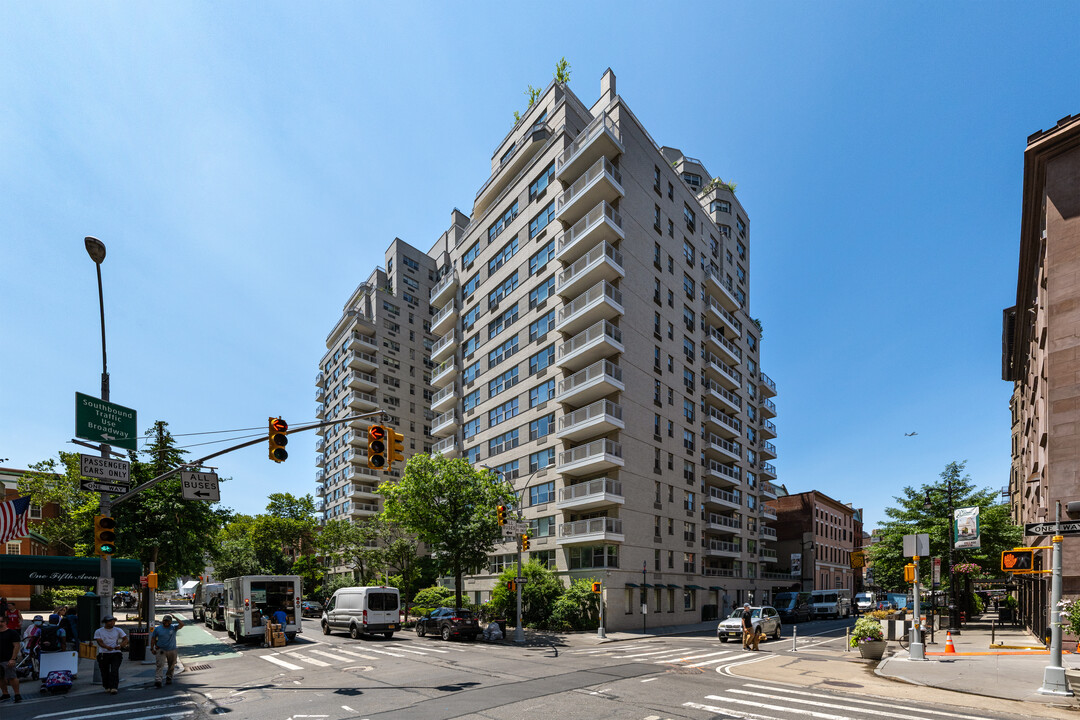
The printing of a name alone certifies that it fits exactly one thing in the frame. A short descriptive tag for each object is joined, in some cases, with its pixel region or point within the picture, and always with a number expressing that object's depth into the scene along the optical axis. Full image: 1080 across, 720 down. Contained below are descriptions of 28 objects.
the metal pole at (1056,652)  14.82
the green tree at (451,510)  33.88
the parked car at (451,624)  29.06
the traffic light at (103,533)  15.84
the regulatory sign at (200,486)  17.48
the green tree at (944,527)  42.97
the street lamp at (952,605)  33.18
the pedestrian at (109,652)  15.66
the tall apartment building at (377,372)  74.75
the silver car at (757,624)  29.05
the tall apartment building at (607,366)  40.62
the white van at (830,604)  52.72
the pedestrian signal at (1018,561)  15.34
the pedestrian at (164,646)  16.78
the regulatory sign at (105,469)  15.79
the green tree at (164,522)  27.25
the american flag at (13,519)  15.91
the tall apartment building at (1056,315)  24.80
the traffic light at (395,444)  16.12
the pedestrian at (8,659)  14.60
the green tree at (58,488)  46.06
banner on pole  29.16
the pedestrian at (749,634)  25.66
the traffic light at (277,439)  15.17
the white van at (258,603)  26.95
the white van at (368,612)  29.20
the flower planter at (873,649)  21.84
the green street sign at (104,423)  15.18
